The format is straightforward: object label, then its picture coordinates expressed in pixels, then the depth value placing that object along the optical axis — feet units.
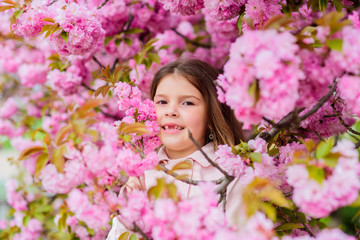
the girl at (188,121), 5.48
